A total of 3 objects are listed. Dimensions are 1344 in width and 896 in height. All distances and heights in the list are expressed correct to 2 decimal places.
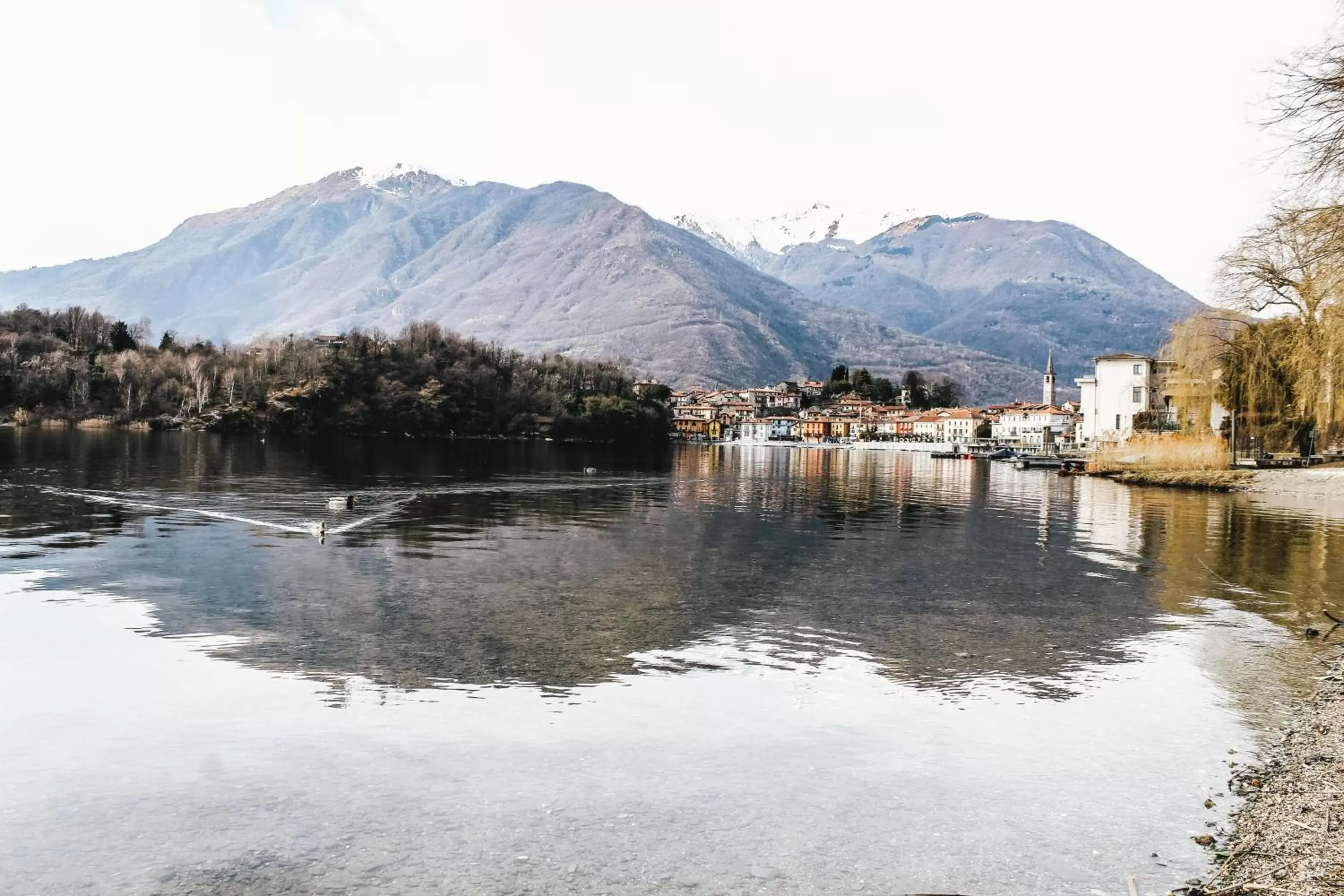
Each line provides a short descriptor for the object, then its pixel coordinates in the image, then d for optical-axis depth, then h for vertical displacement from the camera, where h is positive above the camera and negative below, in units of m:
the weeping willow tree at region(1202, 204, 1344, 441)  24.61 +4.73
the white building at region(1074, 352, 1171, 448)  130.00 +5.78
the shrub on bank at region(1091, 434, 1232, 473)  69.38 -1.10
